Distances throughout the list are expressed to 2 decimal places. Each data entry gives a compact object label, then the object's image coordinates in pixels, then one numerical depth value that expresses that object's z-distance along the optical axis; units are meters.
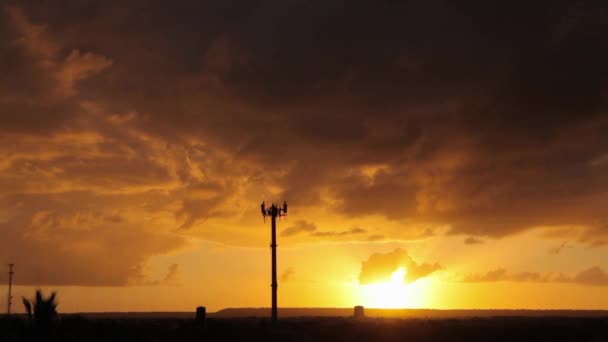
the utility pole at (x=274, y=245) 66.06
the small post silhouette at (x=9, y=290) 117.06
